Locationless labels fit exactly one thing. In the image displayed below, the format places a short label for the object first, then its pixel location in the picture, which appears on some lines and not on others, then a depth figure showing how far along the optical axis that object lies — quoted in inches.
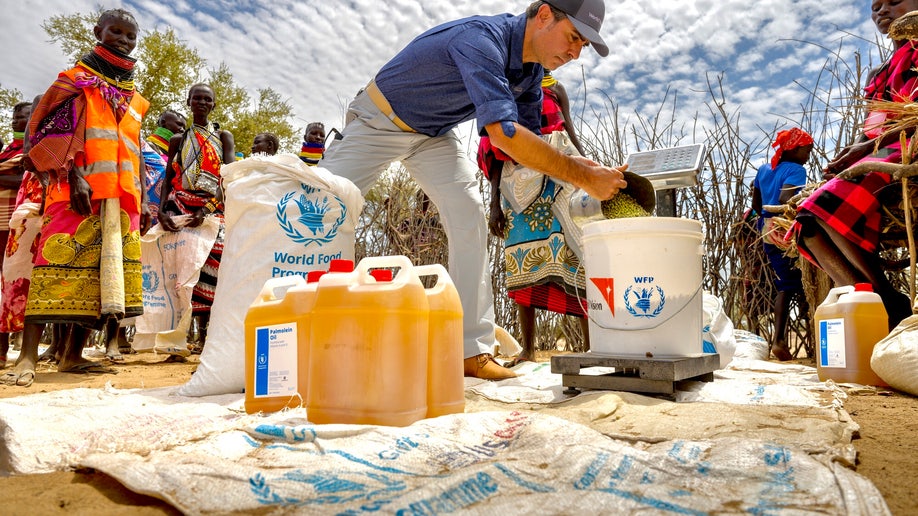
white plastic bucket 83.1
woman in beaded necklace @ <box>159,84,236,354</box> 176.6
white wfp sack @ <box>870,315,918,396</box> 77.7
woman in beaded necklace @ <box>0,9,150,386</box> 122.0
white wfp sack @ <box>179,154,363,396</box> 86.4
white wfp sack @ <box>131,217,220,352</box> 172.9
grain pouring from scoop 92.3
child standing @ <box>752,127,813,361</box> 155.8
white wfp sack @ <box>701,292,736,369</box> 111.7
